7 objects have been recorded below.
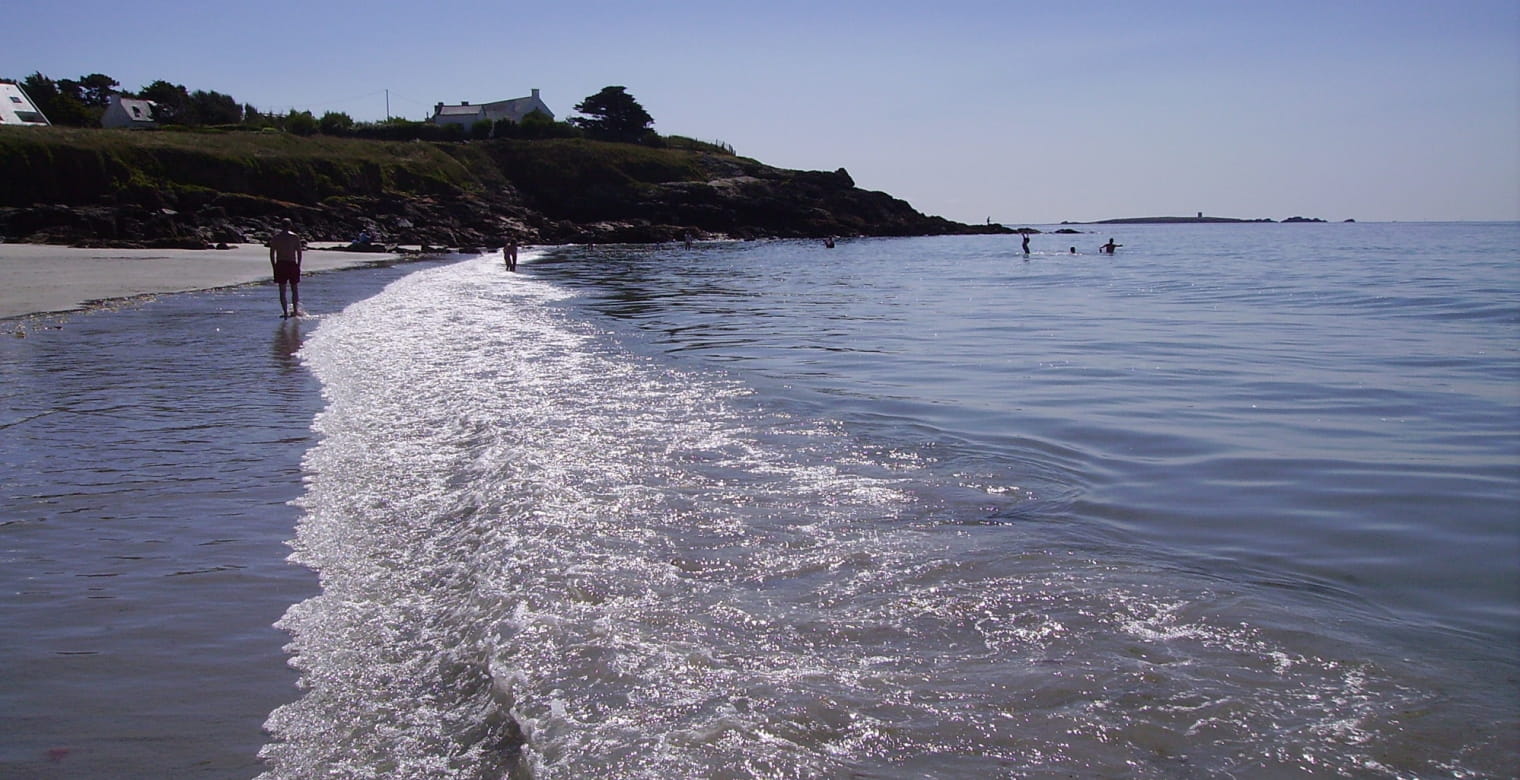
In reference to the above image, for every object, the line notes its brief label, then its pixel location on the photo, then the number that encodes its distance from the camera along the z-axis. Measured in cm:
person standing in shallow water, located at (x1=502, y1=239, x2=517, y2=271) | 3900
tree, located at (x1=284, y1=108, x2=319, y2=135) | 8506
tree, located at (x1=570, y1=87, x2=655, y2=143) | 10481
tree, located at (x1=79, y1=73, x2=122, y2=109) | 10212
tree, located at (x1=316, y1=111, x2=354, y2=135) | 8962
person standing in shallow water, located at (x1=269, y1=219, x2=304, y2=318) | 1756
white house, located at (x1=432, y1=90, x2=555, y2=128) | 11856
